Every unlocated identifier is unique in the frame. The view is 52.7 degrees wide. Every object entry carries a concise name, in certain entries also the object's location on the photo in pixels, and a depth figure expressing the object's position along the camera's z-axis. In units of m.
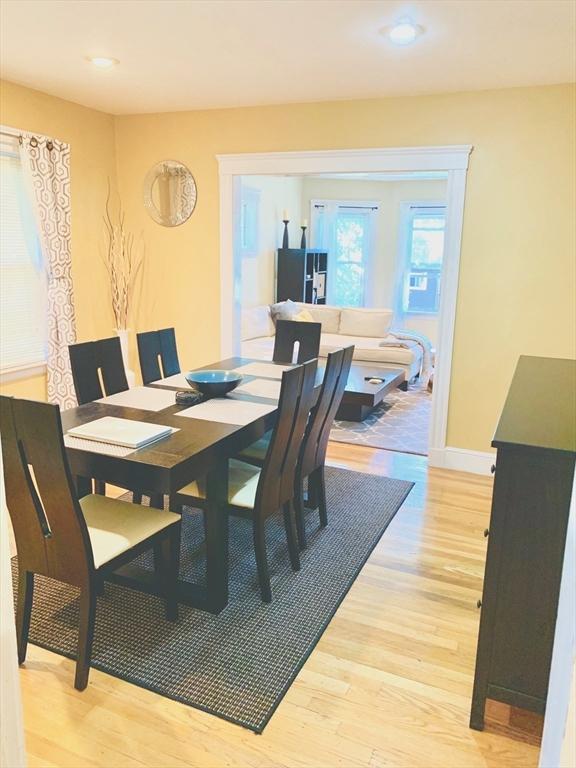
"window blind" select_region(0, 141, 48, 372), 4.01
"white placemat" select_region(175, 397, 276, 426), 2.58
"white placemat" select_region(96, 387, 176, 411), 2.79
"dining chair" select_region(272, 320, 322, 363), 3.88
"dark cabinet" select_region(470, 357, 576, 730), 1.70
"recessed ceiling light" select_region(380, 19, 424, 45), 2.71
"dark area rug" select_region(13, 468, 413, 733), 2.07
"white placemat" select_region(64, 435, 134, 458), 2.14
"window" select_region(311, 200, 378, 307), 8.91
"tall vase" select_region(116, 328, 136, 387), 5.00
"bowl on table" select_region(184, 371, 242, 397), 2.87
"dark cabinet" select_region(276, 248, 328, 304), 8.14
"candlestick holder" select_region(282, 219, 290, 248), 8.21
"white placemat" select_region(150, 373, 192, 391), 3.22
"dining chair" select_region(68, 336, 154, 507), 2.97
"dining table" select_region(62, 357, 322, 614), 2.10
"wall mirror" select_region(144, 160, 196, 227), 4.78
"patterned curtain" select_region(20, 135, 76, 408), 4.05
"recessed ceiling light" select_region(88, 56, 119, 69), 3.33
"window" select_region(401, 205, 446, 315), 8.55
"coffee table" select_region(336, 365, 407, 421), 5.08
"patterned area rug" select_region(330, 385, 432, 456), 4.77
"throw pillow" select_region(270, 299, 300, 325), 7.42
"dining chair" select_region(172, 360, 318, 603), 2.44
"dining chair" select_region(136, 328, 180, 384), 3.48
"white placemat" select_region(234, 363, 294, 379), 3.50
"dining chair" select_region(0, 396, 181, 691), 1.90
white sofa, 6.49
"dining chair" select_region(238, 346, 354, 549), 2.89
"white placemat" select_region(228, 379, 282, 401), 3.02
